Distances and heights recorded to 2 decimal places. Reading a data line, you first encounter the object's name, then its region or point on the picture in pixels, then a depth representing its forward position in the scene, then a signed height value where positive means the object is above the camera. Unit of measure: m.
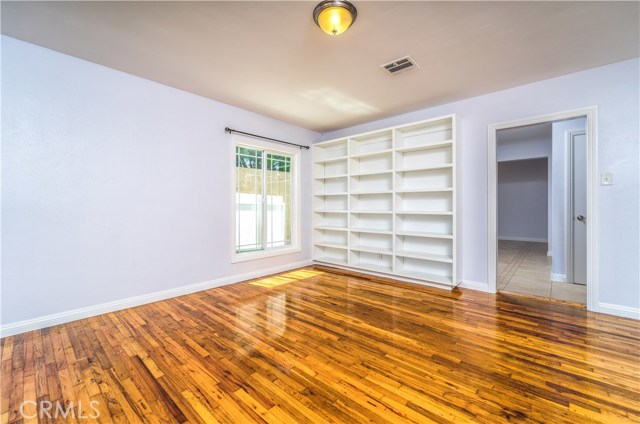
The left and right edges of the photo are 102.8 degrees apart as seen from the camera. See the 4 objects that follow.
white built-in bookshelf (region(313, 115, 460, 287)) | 3.57 +0.17
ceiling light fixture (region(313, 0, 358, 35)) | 1.77 +1.42
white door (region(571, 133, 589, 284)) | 3.57 +0.10
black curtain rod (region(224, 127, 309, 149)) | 3.64 +1.20
